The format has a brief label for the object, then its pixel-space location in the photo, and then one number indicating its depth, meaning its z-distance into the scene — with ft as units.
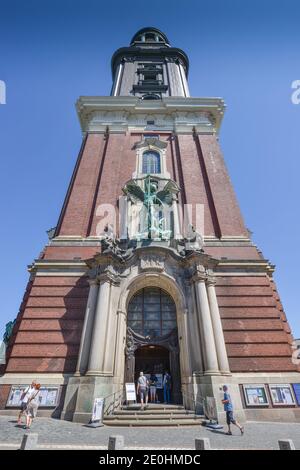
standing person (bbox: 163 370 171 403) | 40.14
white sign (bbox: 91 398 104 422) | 30.25
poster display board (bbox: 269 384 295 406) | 35.37
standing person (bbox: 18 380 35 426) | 29.01
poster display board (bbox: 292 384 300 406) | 35.59
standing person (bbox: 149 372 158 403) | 40.14
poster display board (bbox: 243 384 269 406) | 35.37
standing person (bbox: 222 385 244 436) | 26.62
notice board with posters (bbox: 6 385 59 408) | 35.24
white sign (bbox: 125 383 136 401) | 35.14
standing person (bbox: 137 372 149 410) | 35.63
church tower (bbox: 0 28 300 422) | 36.19
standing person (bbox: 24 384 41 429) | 27.88
